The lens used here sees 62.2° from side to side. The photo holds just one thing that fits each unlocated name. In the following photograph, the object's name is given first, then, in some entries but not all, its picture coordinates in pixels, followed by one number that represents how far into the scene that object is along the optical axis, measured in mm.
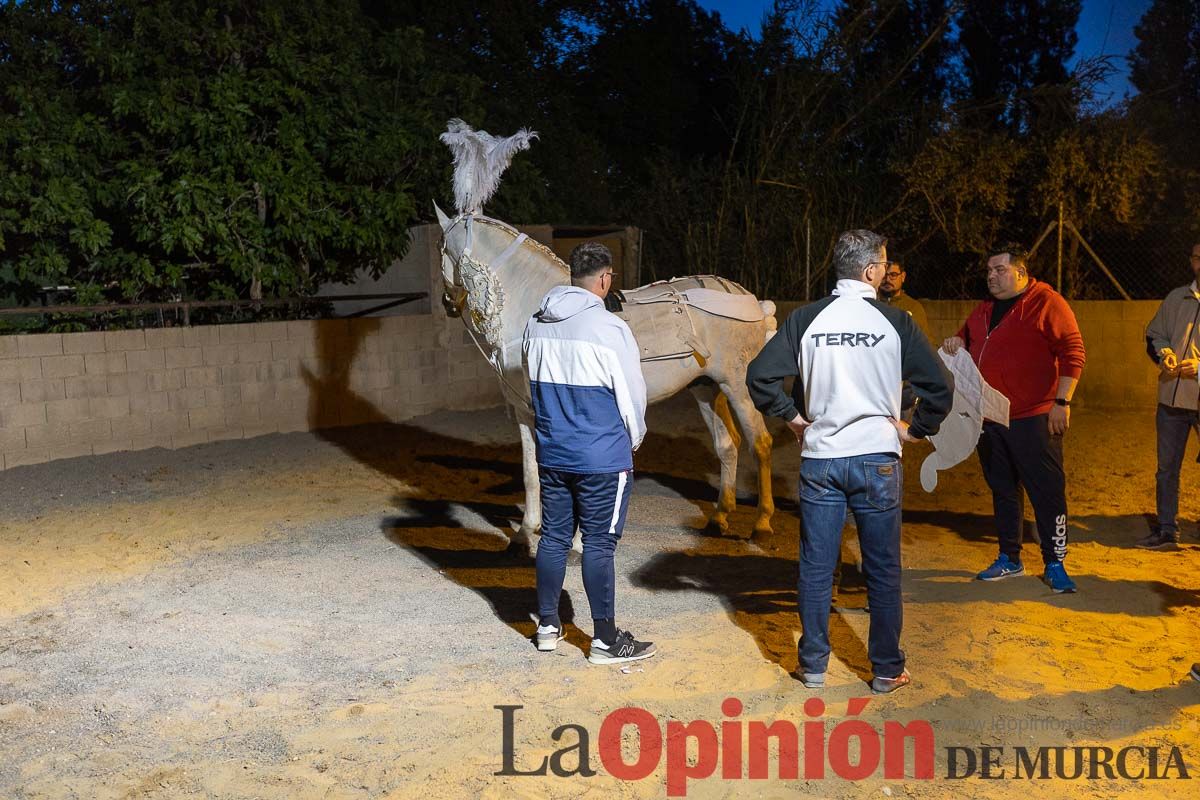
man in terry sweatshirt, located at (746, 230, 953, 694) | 3727
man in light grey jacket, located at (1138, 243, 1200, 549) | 5598
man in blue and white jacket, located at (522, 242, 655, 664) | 4121
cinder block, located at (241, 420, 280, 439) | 10159
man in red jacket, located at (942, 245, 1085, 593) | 5094
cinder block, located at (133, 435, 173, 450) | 9383
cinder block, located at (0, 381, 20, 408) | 8578
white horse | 5621
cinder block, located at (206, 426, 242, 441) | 9914
